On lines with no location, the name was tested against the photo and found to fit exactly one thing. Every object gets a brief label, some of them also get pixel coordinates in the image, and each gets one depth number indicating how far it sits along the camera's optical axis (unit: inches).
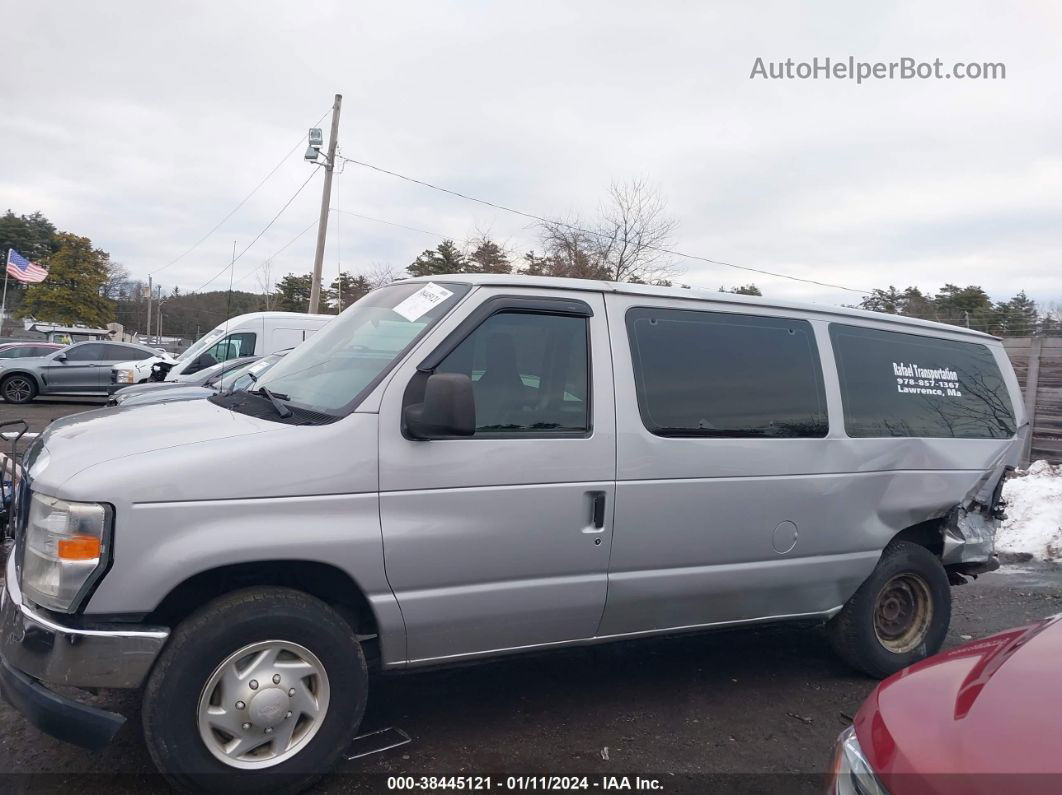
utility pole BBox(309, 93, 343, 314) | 895.7
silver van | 115.2
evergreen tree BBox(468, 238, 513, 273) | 1181.7
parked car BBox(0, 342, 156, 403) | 745.0
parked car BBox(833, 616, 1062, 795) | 74.7
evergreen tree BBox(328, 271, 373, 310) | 1598.2
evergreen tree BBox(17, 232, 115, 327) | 2058.3
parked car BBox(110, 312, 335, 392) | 616.4
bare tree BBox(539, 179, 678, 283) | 1084.5
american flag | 1443.2
